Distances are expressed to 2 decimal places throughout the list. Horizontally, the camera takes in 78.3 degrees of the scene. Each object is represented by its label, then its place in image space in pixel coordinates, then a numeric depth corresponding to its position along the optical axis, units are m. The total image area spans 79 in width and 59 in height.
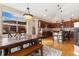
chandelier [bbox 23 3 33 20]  1.64
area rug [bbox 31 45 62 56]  1.52
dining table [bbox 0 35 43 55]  1.12
